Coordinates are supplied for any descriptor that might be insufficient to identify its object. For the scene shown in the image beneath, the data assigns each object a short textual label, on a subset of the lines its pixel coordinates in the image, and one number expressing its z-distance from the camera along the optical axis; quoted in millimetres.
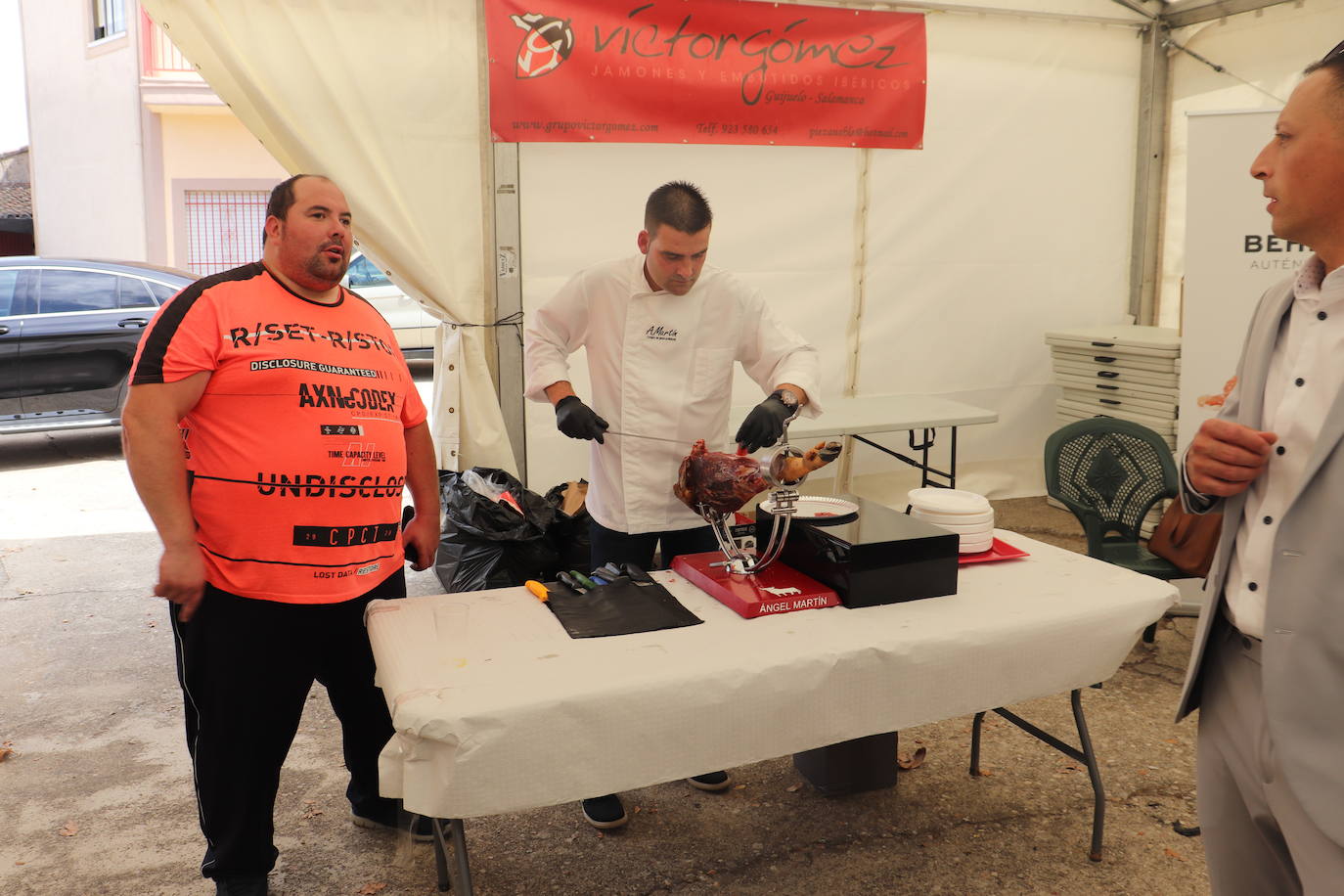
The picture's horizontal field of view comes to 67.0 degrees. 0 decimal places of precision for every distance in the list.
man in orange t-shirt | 2025
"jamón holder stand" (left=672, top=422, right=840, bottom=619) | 2072
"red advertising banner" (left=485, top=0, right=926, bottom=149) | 4520
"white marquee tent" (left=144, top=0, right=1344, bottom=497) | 4254
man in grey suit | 1240
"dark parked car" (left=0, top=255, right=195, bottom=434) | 6668
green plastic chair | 3918
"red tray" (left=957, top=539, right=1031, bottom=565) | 2391
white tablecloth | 1656
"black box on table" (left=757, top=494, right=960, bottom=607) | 2070
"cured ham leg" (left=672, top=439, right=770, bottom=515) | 2170
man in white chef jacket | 2799
